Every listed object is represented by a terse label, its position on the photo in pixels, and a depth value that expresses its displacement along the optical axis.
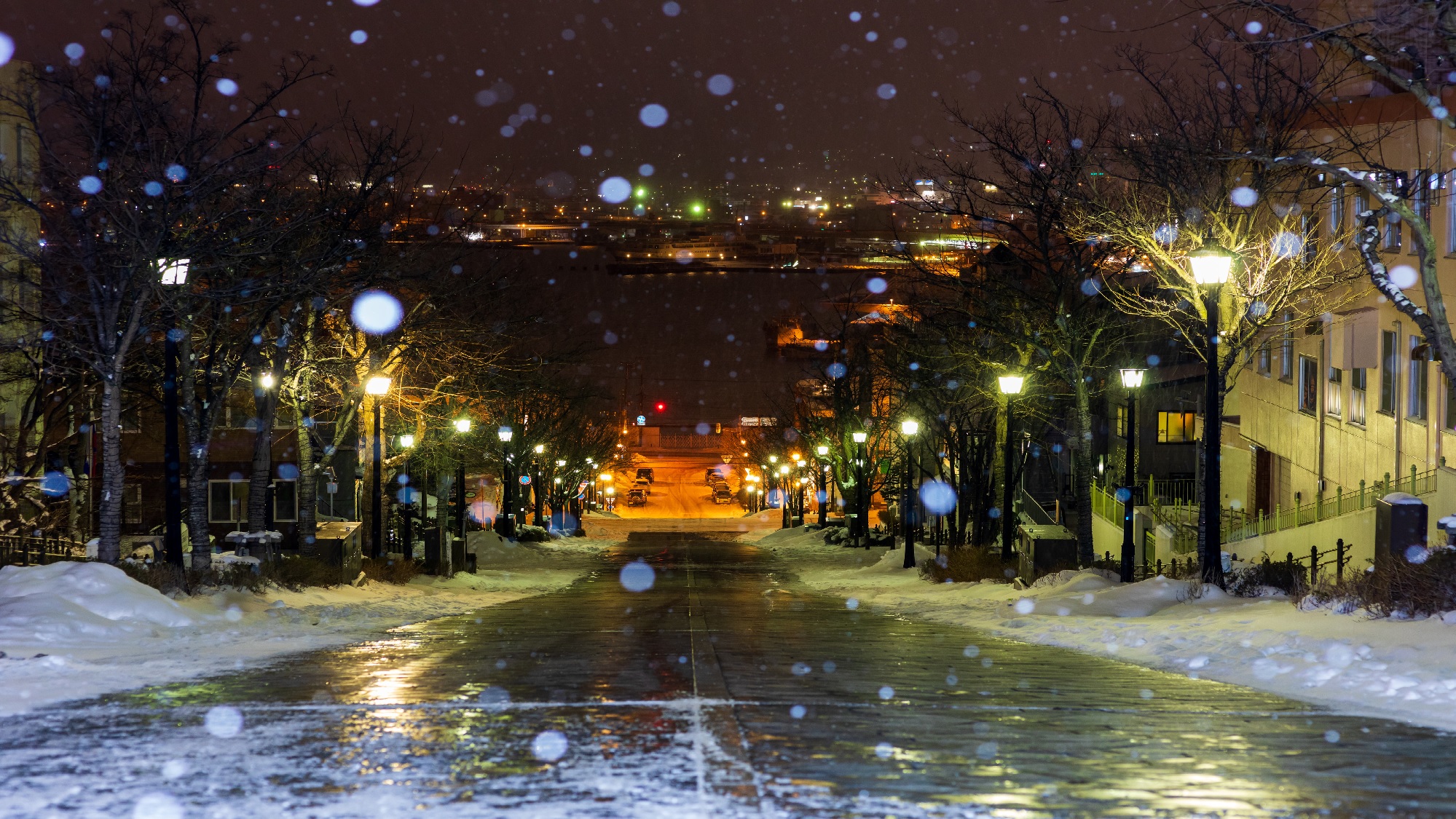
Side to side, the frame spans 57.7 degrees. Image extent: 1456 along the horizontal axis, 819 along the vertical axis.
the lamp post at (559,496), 68.44
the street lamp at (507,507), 46.42
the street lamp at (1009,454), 23.59
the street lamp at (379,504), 28.34
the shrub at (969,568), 26.08
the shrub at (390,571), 26.34
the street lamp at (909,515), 31.24
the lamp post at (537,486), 61.59
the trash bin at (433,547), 31.69
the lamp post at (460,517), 30.94
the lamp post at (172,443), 16.61
